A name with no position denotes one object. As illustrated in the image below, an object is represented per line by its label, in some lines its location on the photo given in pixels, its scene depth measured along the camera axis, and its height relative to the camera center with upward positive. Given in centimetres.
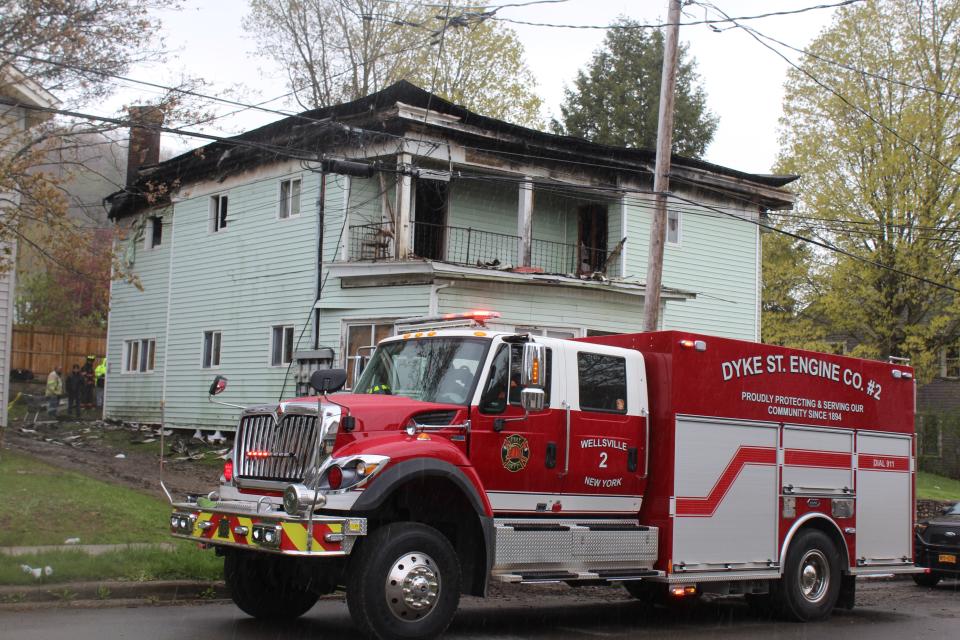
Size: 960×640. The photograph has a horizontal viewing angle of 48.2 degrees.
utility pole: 1606 +353
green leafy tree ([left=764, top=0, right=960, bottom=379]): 3155 +709
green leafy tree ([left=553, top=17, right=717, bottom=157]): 5347 +1501
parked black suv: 1617 -210
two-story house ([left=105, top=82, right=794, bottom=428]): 2261 +359
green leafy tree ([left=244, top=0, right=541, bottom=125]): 3522 +1157
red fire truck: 848 -77
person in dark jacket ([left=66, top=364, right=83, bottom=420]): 3186 -43
